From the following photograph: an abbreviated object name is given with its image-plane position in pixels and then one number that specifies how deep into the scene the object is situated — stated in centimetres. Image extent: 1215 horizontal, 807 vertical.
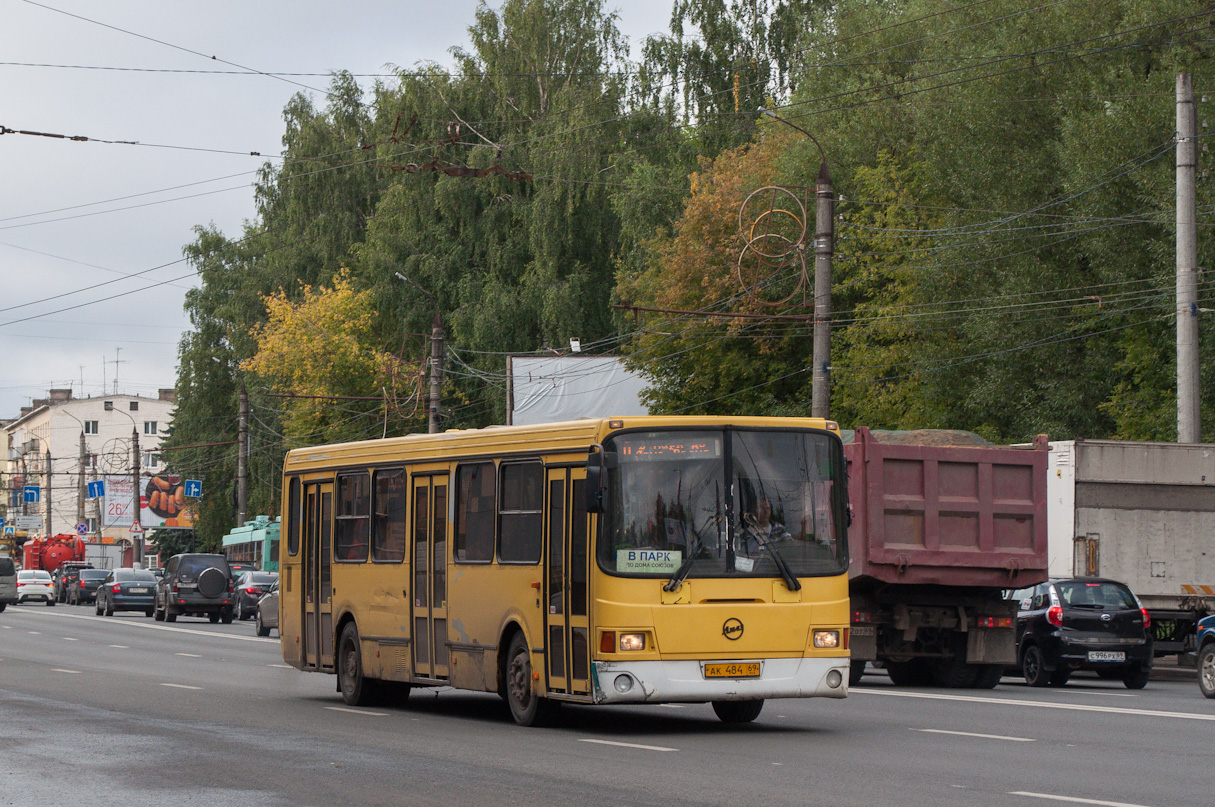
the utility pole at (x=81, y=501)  12378
